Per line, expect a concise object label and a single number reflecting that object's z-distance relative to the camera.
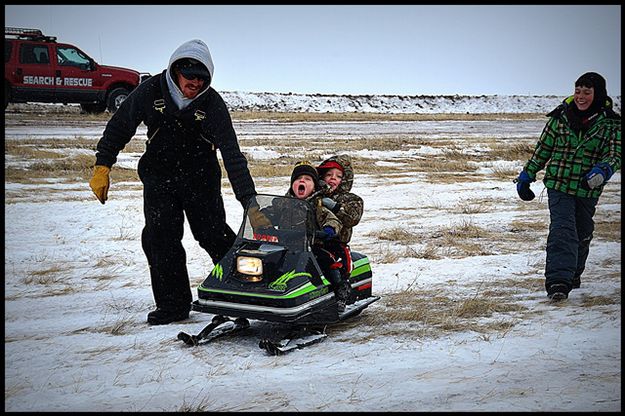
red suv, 22.20
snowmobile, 5.33
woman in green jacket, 6.96
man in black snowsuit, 6.01
